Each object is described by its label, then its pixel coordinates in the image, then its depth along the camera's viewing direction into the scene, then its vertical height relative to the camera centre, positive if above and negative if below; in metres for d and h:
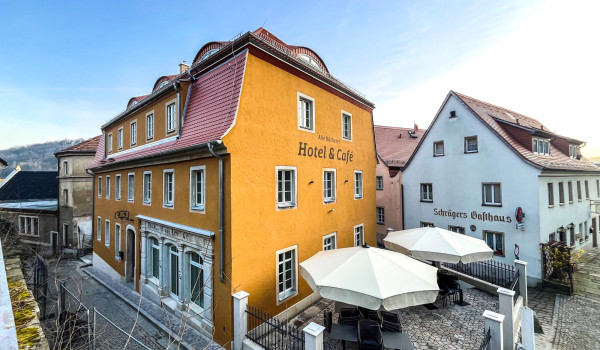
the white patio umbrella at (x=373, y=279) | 6.17 -2.63
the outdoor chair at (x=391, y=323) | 7.11 -4.08
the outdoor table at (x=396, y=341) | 6.35 -4.14
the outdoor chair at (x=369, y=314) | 7.71 -4.09
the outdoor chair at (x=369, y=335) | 6.39 -3.98
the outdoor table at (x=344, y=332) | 6.66 -4.10
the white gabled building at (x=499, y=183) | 14.30 -0.40
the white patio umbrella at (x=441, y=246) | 9.24 -2.61
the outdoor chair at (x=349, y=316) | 7.43 -4.08
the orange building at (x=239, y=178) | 8.26 +0.09
